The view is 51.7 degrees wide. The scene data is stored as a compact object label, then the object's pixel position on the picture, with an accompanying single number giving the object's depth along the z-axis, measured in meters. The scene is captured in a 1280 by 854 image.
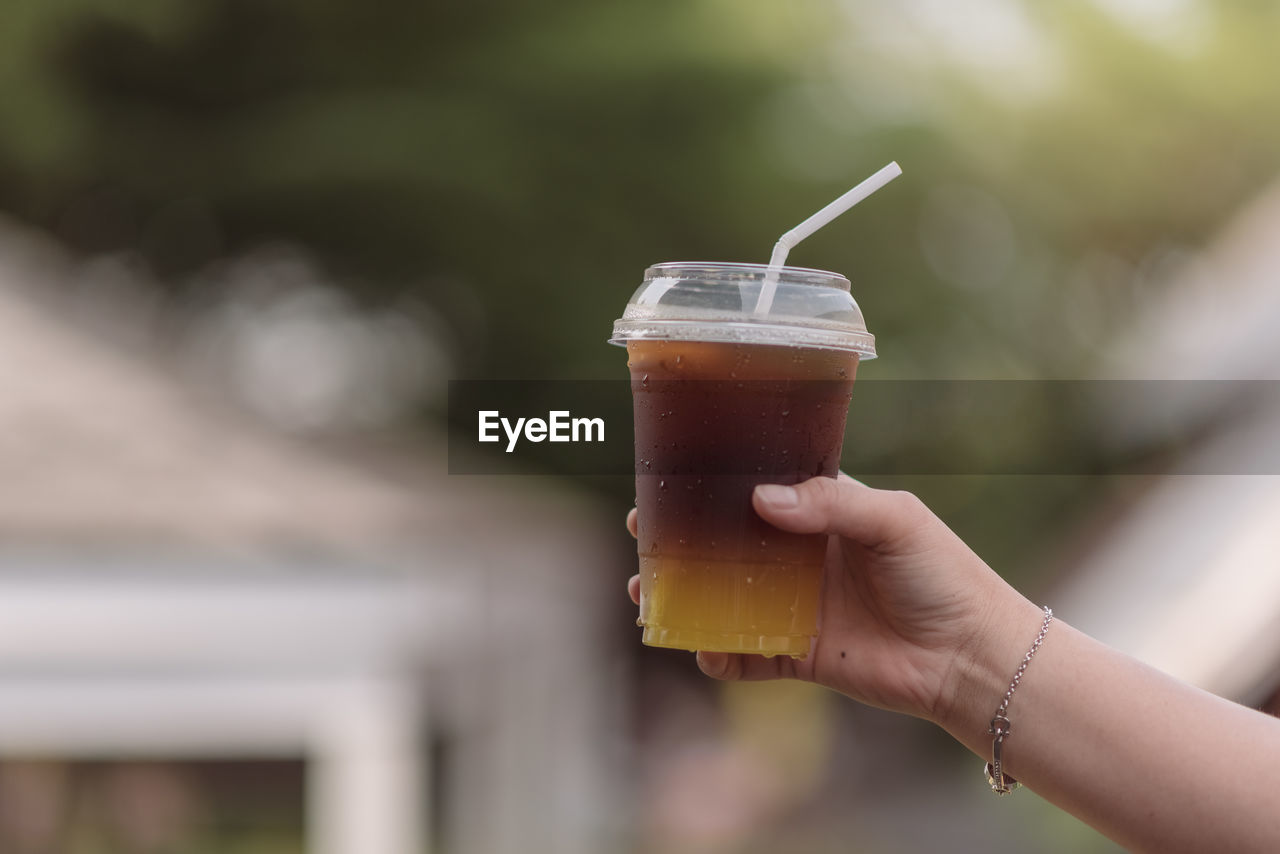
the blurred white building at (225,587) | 6.72
